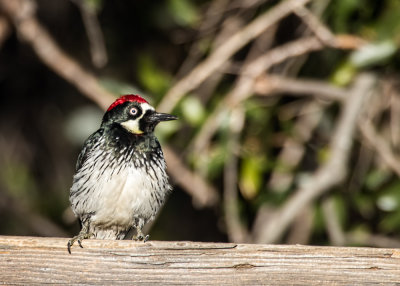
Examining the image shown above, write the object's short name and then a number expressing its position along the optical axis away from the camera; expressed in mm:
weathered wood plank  4375
